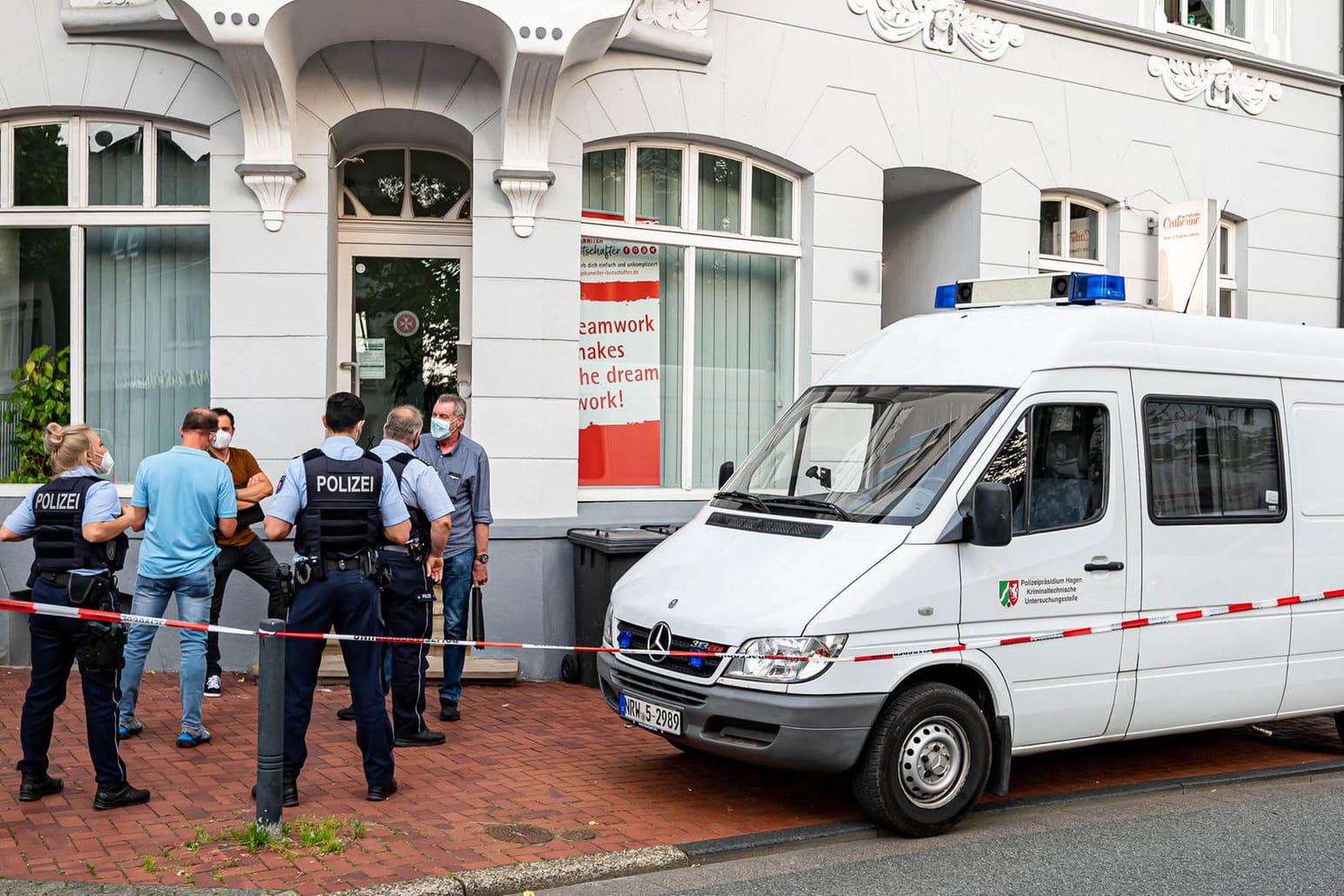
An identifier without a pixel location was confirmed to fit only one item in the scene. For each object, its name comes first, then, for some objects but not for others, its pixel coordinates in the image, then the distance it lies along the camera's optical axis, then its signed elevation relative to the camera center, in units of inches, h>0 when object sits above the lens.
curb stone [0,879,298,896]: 193.9 -65.9
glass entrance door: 414.6 +35.5
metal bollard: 220.1 -49.9
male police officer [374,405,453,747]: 271.1 -24.6
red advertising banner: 417.1 +24.9
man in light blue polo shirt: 282.8 -20.4
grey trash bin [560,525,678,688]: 365.7 -35.8
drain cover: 228.5 -68.1
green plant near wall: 387.2 +8.6
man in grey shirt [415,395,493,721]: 320.5 -17.3
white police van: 229.8 -20.5
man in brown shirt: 332.2 -26.9
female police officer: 235.8 -32.3
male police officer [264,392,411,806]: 240.8 -23.4
